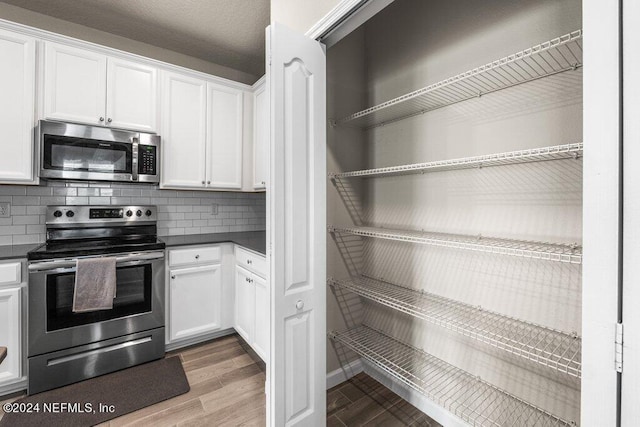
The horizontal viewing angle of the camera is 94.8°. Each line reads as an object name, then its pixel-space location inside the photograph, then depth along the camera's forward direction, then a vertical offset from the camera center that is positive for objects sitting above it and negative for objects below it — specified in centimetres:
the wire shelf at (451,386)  139 -93
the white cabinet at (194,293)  249 -70
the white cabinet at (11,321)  190 -71
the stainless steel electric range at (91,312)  197 -66
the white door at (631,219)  59 -1
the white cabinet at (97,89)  220 +99
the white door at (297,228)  130 -7
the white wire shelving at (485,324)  120 -52
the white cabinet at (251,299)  222 -70
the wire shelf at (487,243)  106 -13
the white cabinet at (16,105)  204 +76
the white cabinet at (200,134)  269 +77
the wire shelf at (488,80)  119 +64
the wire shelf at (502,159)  104 +25
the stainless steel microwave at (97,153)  216 +48
